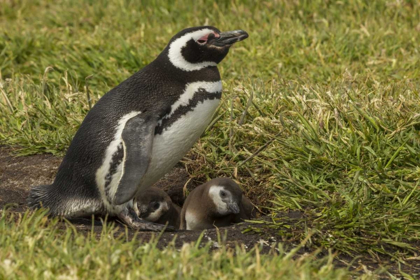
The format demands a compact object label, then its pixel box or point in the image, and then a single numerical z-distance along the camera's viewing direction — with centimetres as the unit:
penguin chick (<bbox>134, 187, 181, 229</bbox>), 958
